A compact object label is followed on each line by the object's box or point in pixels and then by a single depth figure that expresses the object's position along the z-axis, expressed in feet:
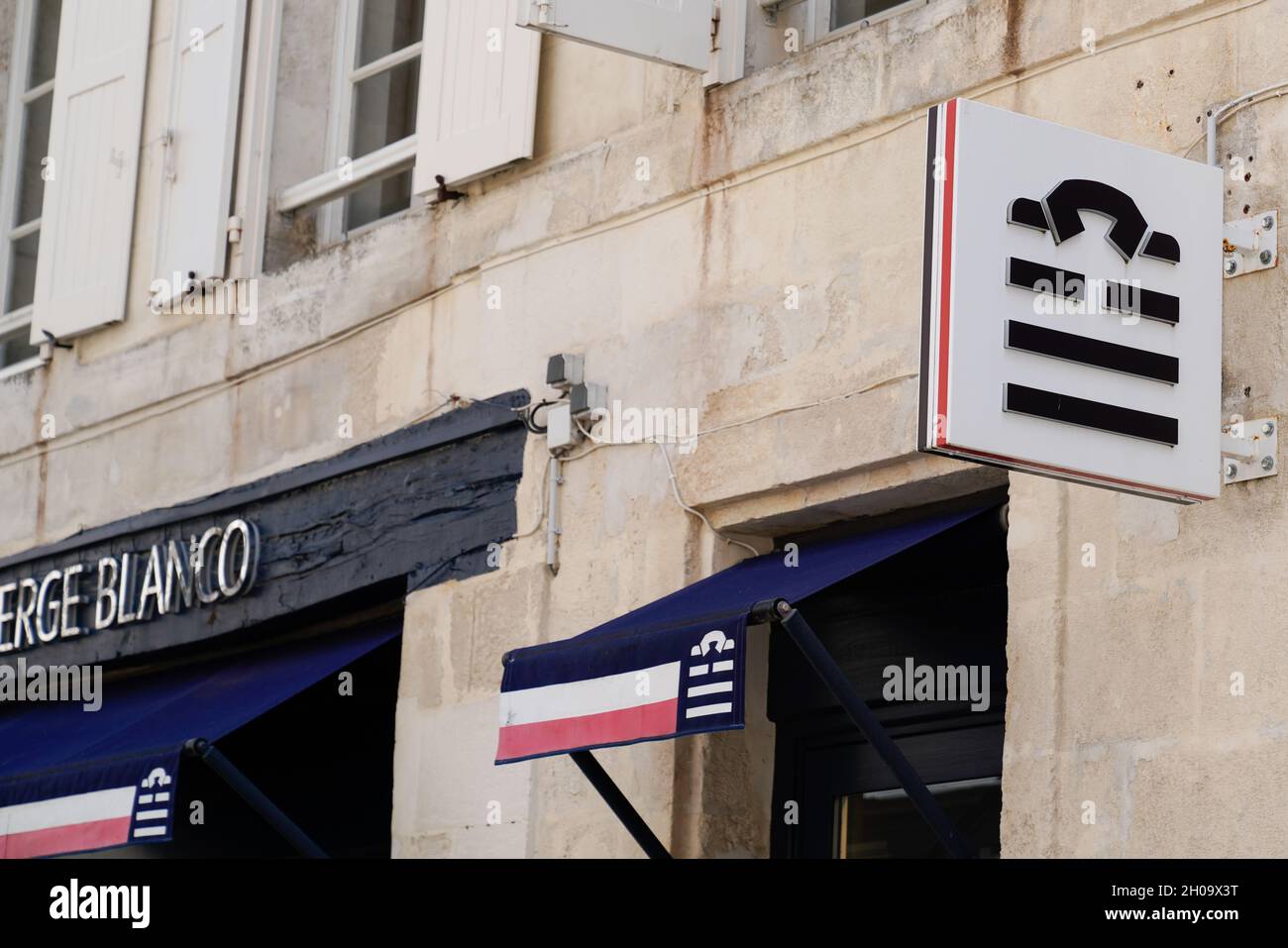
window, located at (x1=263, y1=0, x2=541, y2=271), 47.69
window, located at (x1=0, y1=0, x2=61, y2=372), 57.51
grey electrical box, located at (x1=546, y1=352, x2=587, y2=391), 39.40
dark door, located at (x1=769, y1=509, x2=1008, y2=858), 34.53
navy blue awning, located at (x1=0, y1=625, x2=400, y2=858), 38.97
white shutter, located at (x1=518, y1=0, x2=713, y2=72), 36.55
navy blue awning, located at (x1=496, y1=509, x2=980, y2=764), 30.78
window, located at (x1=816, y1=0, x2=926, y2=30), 38.23
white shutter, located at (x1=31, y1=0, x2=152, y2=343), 51.57
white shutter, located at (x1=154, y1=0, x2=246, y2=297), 48.64
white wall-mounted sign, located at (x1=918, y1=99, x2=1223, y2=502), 27.12
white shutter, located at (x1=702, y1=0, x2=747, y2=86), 38.36
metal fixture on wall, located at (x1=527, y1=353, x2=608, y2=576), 39.33
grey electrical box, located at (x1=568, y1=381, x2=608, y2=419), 39.25
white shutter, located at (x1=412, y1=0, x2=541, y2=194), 41.98
